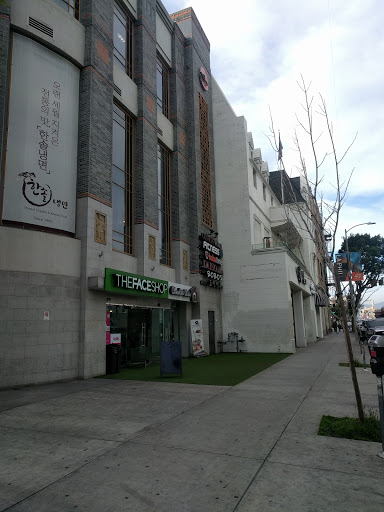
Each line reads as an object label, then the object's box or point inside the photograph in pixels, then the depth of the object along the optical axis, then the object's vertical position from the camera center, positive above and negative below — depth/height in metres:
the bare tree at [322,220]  6.62 +2.02
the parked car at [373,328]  19.72 -0.47
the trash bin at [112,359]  13.19 -1.19
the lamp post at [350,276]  21.98 +2.65
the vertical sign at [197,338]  20.03 -0.76
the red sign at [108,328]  13.54 -0.08
